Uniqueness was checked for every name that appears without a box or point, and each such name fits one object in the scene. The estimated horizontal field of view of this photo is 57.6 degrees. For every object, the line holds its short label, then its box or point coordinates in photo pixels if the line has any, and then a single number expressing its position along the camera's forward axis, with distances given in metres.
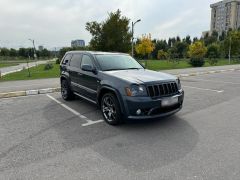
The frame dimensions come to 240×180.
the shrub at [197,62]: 26.90
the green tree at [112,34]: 22.30
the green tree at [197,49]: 52.57
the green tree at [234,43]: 43.34
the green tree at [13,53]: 111.81
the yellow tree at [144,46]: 43.91
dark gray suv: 4.53
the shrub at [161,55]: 71.06
